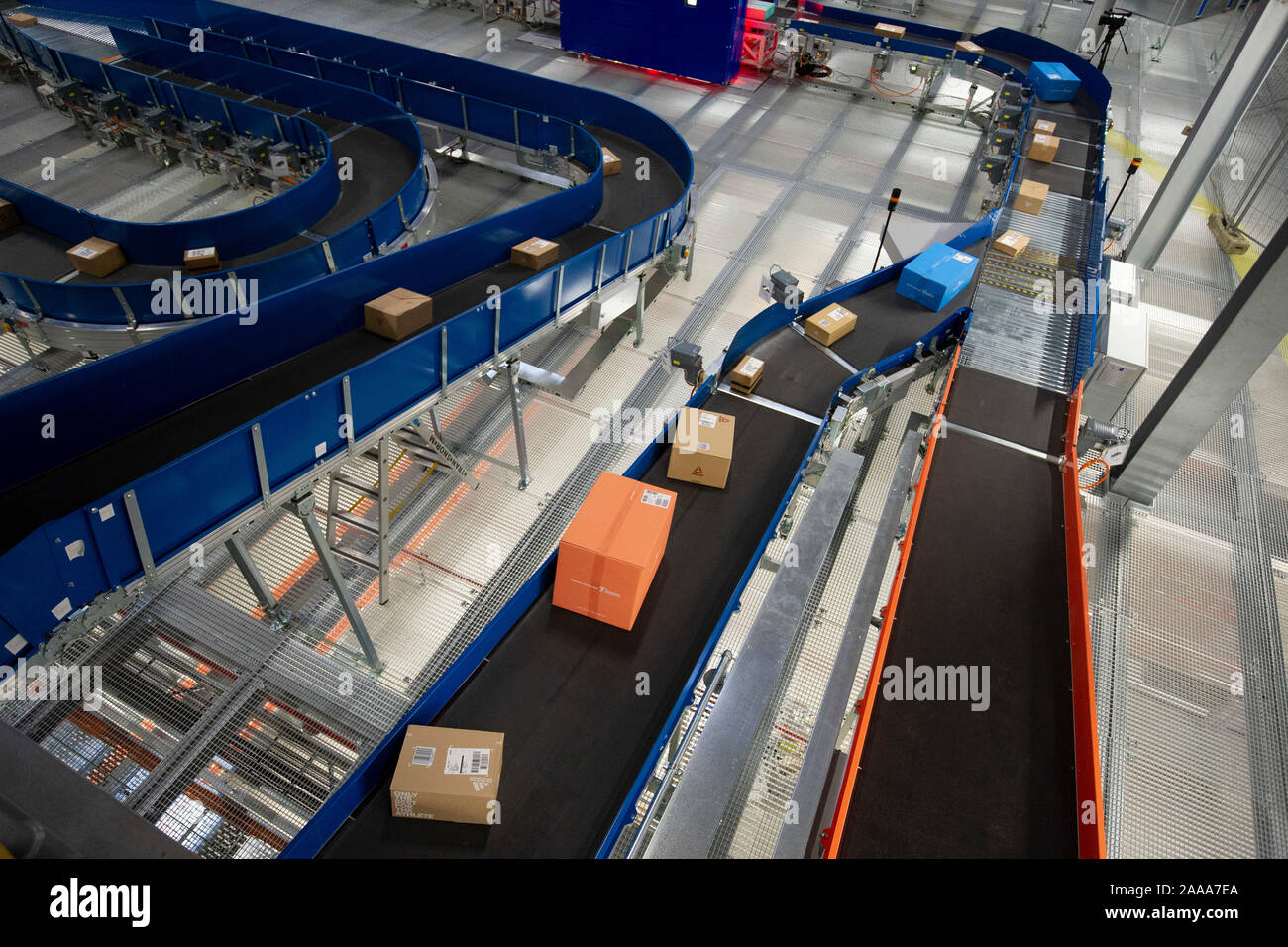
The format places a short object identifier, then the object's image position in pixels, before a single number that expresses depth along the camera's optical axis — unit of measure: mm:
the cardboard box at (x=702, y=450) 4883
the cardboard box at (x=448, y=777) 3189
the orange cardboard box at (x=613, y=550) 3875
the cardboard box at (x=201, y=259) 7004
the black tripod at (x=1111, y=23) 14180
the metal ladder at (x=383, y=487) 5410
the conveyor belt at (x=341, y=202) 7434
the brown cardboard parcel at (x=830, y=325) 6461
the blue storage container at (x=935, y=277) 6886
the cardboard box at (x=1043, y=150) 9727
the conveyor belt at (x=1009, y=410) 5492
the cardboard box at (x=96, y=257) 7062
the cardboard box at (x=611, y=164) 8891
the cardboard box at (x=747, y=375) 5797
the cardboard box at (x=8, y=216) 7668
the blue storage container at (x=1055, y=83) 11758
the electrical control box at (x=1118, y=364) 6445
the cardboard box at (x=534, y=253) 6820
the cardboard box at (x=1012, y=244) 7703
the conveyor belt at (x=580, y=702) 3275
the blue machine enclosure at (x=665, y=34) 14281
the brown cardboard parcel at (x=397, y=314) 5543
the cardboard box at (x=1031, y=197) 8500
